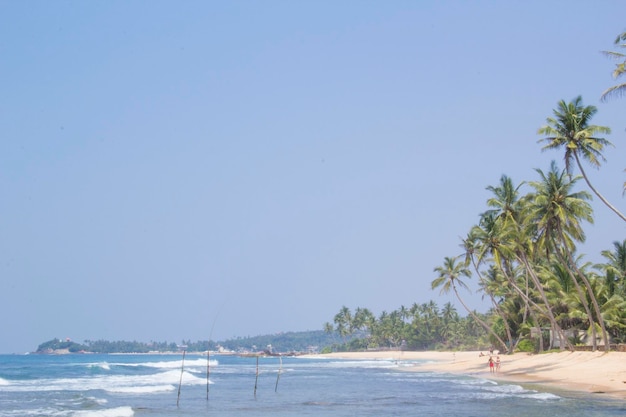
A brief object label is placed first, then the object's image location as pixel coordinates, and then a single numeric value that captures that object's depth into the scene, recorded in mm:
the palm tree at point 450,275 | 60031
